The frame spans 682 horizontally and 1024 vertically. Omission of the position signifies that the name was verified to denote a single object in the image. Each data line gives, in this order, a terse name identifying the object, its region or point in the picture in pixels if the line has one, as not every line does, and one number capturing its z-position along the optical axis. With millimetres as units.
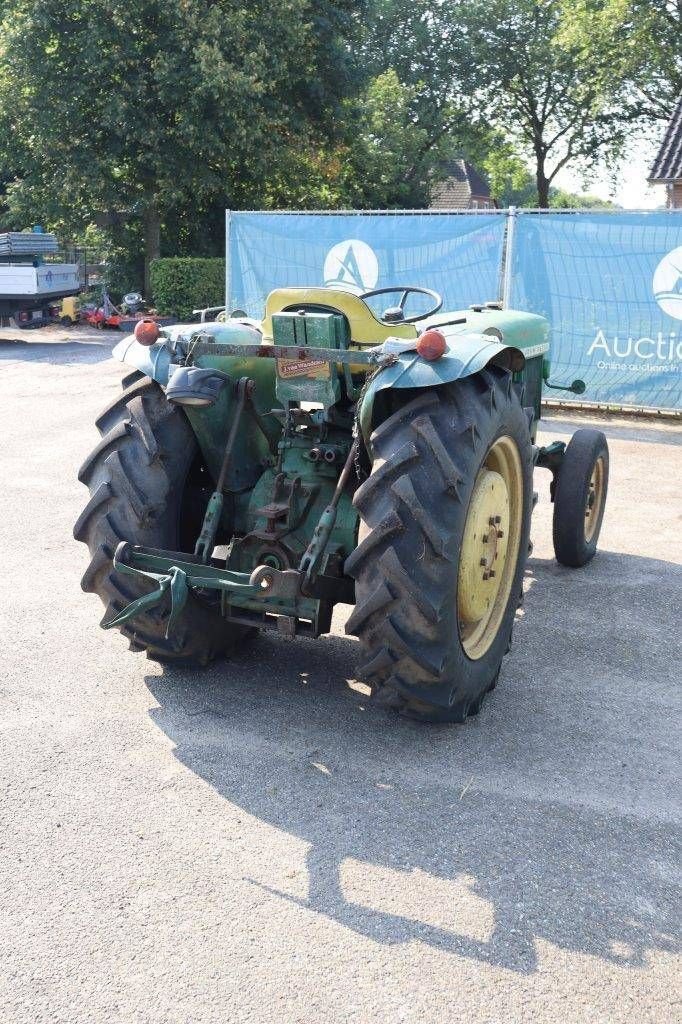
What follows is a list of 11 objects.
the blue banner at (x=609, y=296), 10766
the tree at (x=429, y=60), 40750
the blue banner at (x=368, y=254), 11578
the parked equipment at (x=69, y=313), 21750
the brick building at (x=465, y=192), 54438
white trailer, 18578
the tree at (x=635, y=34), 33188
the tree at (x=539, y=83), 40156
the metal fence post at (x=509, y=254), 11258
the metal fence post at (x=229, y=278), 13383
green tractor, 3807
